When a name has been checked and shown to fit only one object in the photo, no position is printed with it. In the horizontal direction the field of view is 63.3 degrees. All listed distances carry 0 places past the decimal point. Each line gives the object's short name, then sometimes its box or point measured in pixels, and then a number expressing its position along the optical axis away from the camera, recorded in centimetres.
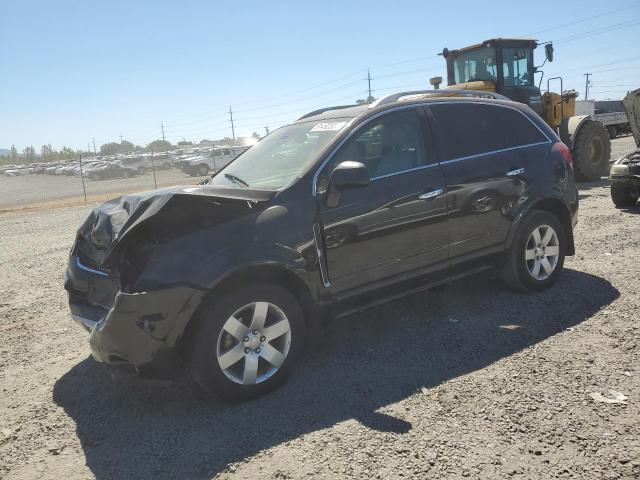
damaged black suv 308
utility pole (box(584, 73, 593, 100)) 9740
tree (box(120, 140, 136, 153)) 9756
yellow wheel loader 1148
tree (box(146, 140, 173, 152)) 9786
